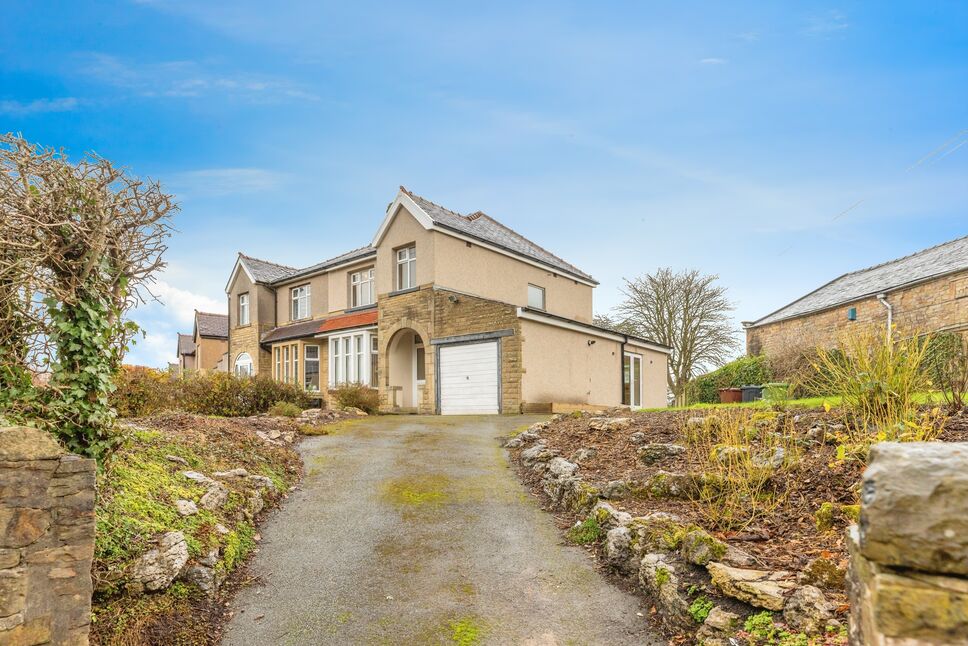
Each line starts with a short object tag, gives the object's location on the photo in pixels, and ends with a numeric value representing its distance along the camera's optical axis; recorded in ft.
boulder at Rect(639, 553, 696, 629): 16.30
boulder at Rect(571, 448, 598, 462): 30.53
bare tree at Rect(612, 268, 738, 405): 100.89
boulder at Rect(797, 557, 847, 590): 14.23
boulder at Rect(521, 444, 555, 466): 33.01
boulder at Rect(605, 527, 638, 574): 19.97
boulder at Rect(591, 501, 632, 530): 21.80
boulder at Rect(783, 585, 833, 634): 13.25
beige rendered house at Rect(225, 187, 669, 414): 62.23
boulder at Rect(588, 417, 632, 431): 35.53
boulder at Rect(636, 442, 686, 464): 27.99
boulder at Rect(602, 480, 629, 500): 24.59
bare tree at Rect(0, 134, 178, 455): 17.93
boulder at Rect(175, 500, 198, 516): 21.81
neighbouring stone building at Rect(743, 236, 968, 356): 66.69
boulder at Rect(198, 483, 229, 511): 23.50
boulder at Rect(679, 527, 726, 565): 17.01
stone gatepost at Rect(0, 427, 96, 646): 15.28
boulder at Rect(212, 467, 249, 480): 26.95
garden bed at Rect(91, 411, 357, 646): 17.42
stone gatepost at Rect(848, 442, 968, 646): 5.95
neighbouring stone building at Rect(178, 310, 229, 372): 133.69
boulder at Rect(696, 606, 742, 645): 14.64
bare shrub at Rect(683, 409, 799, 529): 19.95
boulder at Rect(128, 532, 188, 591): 18.10
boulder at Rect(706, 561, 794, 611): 14.47
